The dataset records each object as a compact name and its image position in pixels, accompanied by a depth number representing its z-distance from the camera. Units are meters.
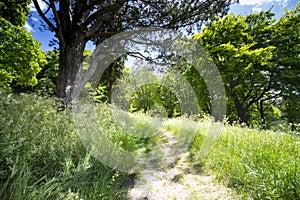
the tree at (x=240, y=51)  14.13
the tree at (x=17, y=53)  7.92
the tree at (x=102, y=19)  4.79
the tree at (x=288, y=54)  13.20
